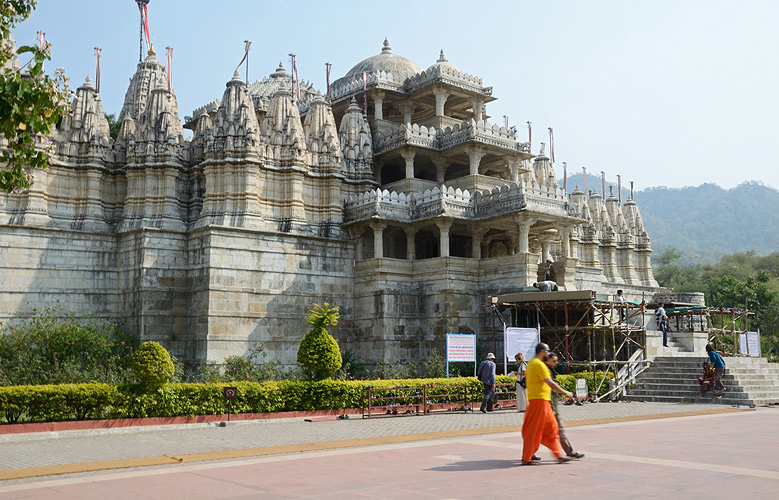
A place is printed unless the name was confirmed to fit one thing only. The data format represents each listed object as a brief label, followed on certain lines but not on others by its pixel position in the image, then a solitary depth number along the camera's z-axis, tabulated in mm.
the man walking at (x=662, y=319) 29247
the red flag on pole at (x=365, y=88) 40500
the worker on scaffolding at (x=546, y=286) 29594
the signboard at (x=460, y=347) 24625
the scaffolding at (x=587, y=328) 26766
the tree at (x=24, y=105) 11430
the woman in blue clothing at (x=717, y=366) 24375
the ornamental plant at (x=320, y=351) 21750
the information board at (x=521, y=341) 24578
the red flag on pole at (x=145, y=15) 46844
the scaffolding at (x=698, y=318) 31797
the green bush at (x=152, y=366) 19172
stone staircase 24656
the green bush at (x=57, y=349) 24125
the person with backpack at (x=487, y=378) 22203
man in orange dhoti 11797
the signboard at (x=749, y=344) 32812
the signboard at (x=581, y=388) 25109
